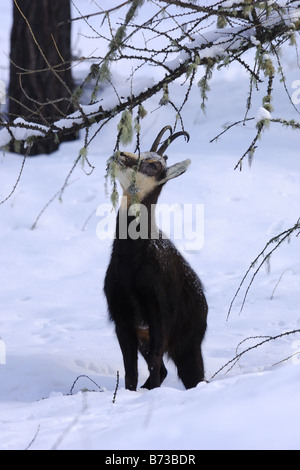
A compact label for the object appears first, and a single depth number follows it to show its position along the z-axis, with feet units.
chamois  34.01
